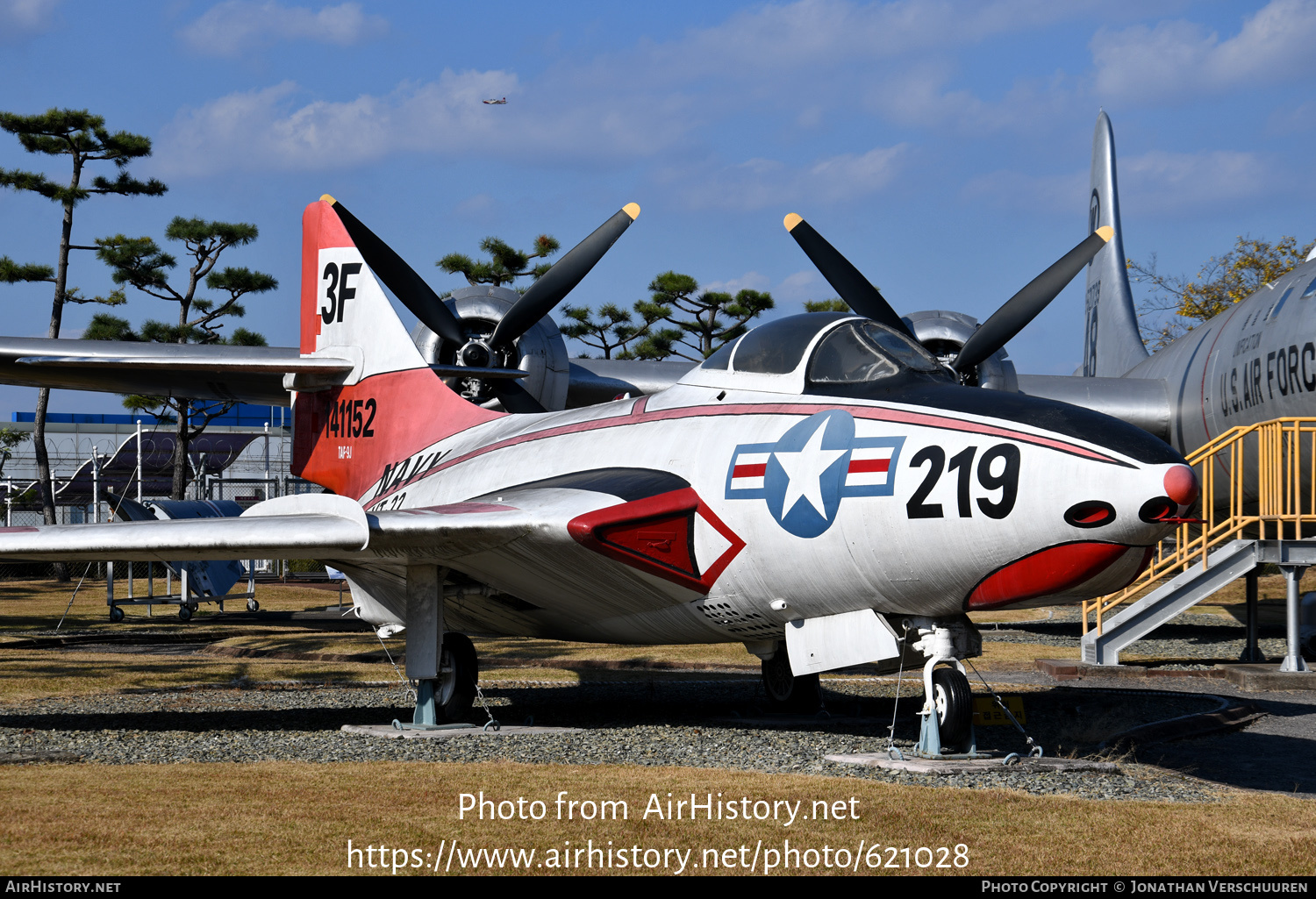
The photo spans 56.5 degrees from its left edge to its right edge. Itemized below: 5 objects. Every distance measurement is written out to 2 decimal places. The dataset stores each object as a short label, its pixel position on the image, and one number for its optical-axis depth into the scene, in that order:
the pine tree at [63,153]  44.16
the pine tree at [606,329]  70.06
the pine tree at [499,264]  59.62
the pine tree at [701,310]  64.69
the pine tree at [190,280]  49.53
